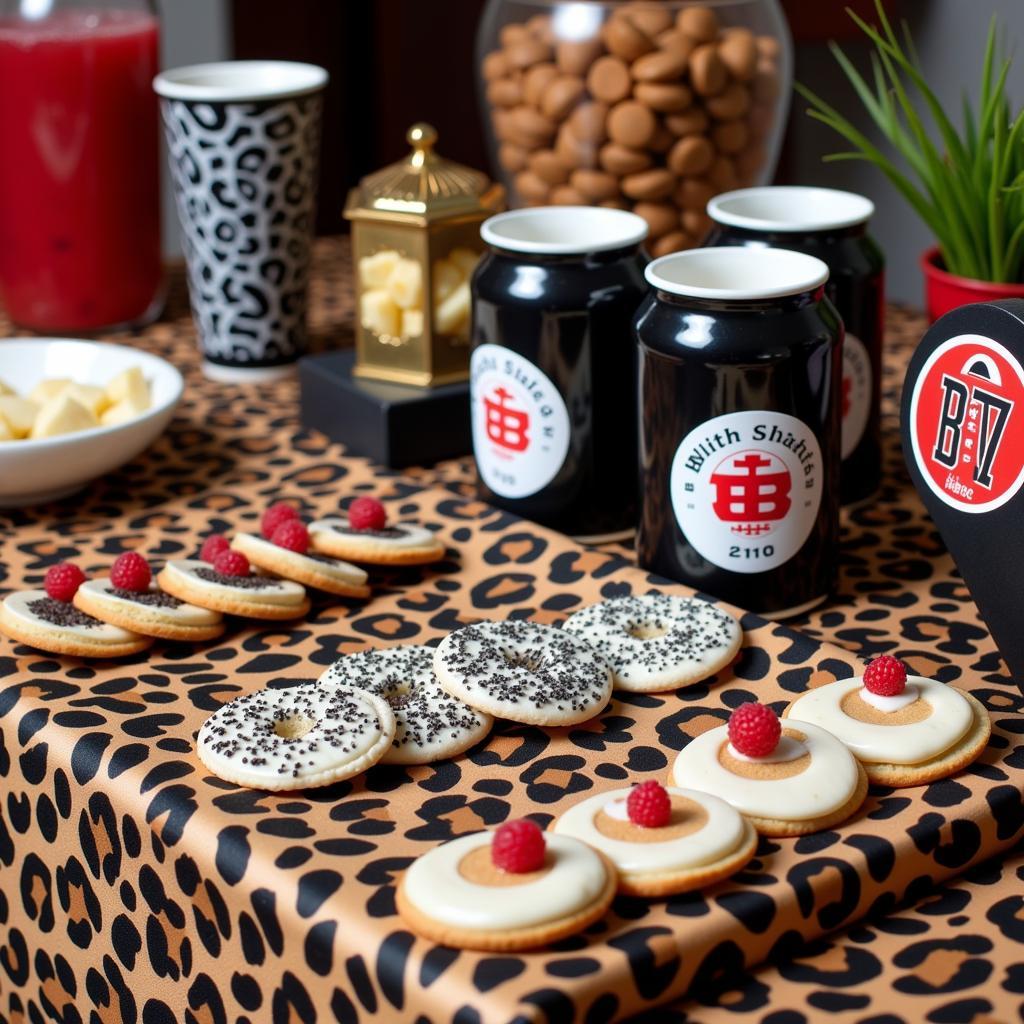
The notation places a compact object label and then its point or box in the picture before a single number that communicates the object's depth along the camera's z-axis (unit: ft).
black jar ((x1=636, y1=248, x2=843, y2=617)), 2.78
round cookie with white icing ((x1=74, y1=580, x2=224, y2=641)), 2.83
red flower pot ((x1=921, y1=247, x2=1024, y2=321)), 3.38
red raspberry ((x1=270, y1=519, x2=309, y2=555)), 3.12
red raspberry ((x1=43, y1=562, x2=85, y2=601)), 2.96
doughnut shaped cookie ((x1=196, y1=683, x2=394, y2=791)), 2.32
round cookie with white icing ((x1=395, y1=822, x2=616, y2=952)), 1.89
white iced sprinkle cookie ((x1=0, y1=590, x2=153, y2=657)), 2.78
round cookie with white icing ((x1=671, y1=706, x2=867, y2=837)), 2.17
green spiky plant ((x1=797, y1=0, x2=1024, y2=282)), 3.33
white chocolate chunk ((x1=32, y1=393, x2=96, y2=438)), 3.63
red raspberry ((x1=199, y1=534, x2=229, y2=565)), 3.14
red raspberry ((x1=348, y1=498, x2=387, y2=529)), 3.31
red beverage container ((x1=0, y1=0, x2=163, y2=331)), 4.70
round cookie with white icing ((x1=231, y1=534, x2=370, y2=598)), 3.00
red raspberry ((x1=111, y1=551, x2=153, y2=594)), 2.96
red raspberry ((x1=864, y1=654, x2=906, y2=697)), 2.45
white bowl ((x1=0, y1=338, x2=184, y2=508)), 3.47
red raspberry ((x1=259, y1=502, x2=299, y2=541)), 3.27
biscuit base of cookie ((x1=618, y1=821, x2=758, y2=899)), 2.00
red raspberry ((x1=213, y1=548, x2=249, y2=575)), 3.04
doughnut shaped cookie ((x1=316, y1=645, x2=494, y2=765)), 2.43
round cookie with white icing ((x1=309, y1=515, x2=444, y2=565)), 3.16
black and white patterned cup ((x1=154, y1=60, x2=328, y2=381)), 4.32
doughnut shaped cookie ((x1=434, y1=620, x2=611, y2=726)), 2.47
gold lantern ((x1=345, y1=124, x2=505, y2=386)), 3.94
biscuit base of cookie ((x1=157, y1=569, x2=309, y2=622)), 2.88
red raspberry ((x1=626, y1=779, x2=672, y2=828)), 2.09
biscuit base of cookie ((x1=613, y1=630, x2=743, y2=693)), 2.63
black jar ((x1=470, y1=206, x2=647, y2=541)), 3.19
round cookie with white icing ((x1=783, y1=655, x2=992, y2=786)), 2.32
